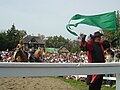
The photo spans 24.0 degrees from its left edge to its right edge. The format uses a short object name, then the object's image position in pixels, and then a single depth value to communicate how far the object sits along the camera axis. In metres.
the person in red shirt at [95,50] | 5.50
